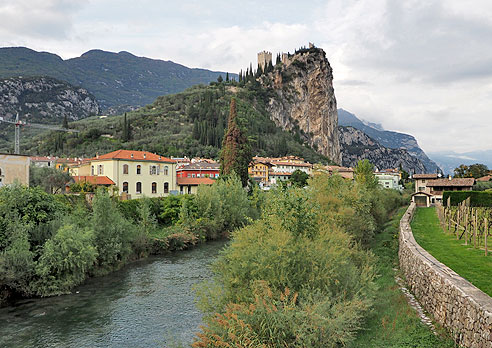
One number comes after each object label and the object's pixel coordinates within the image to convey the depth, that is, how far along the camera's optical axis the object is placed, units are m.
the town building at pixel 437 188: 56.22
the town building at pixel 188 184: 57.03
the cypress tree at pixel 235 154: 58.34
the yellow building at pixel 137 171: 48.22
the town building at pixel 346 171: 114.93
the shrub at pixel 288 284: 9.53
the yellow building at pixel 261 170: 105.56
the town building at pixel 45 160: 74.94
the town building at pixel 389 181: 102.44
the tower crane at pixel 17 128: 88.25
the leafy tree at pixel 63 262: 21.48
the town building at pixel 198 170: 73.44
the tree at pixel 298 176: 86.34
